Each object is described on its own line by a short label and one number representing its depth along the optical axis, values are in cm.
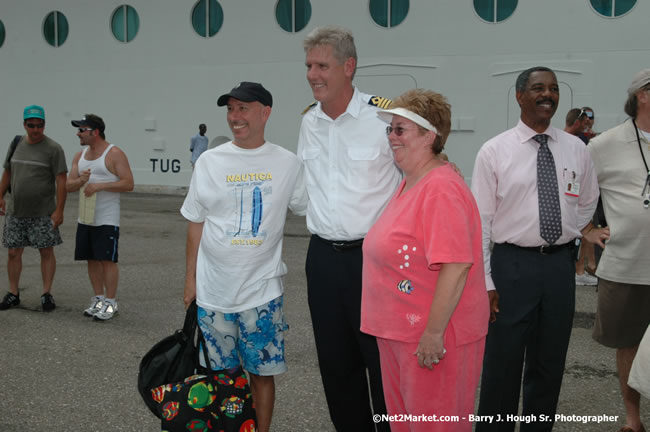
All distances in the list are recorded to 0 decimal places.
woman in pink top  263
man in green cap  690
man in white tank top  655
